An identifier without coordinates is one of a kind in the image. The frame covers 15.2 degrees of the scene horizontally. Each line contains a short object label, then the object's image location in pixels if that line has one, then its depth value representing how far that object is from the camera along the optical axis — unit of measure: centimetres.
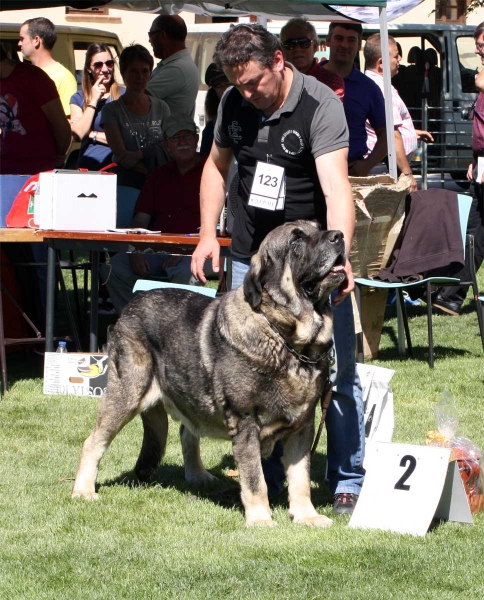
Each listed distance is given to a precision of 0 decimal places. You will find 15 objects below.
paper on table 1307
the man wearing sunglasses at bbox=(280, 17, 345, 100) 1404
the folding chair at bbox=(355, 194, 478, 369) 1425
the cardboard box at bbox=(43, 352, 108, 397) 1307
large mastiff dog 770
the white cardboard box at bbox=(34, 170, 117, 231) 1287
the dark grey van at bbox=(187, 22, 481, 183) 2838
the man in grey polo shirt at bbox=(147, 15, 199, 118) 1779
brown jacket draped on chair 1482
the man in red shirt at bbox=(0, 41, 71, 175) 1446
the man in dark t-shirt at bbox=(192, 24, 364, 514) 776
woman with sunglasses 1783
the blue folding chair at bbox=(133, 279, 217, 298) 1249
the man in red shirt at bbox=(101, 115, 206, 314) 1536
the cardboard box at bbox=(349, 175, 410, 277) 1368
